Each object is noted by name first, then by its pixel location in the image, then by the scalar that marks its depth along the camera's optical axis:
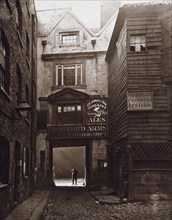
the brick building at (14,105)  9.78
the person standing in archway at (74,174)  27.94
